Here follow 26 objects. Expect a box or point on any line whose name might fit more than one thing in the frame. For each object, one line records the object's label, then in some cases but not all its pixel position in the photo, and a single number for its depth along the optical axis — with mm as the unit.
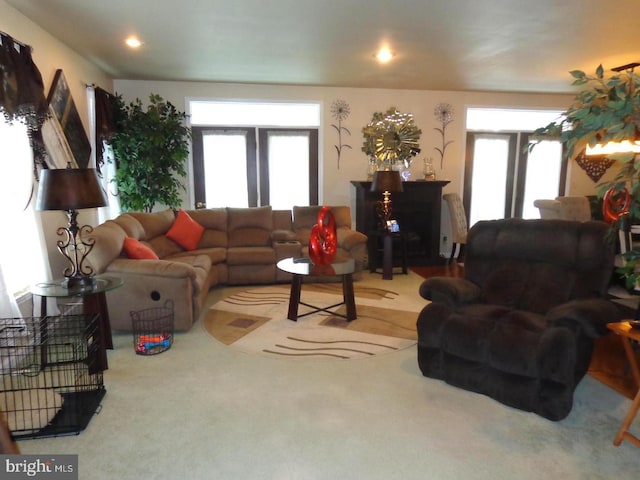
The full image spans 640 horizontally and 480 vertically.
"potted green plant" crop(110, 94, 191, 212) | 5238
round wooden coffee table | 3689
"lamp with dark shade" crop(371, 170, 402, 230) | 5254
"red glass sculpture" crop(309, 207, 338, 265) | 3777
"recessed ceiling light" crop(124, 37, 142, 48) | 3984
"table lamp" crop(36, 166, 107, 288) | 2621
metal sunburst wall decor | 6395
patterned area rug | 3264
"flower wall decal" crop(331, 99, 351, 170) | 6289
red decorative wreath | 4425
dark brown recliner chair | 2309
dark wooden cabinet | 5988
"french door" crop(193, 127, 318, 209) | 6184
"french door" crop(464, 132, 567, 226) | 6793
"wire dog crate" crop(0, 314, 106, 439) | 2197
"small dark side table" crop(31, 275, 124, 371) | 2713
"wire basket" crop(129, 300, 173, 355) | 3221
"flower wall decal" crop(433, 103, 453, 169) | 6539
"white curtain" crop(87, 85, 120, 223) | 4801
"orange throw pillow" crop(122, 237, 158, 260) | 3740
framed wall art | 3684
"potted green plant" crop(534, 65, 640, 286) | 1246
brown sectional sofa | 3479
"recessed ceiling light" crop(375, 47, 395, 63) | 4324
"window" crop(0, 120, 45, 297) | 3002
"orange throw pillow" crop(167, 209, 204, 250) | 5082
